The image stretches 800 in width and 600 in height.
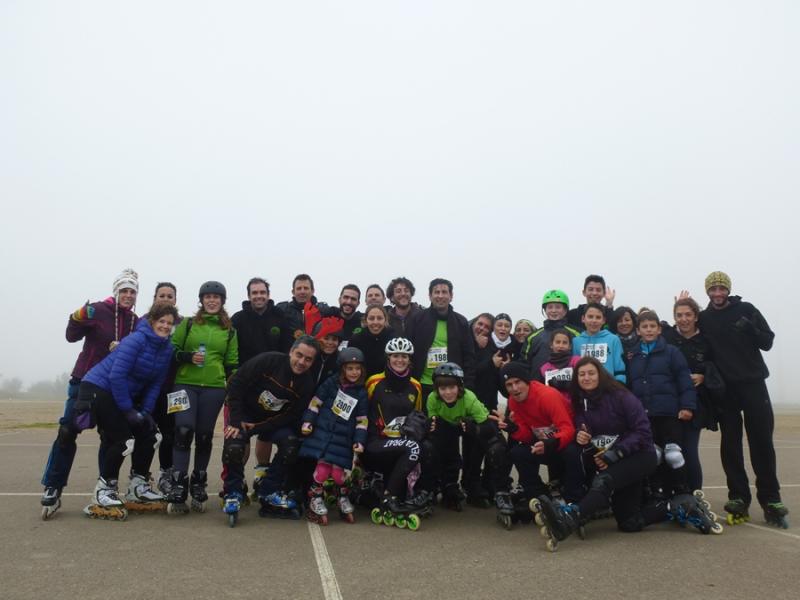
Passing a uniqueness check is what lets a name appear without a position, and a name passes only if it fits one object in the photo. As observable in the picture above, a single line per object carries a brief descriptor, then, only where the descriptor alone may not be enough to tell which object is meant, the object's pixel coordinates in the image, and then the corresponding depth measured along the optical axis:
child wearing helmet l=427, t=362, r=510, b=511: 5.57
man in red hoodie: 5.30
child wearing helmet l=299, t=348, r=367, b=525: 5.49
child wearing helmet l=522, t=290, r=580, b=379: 6.33
